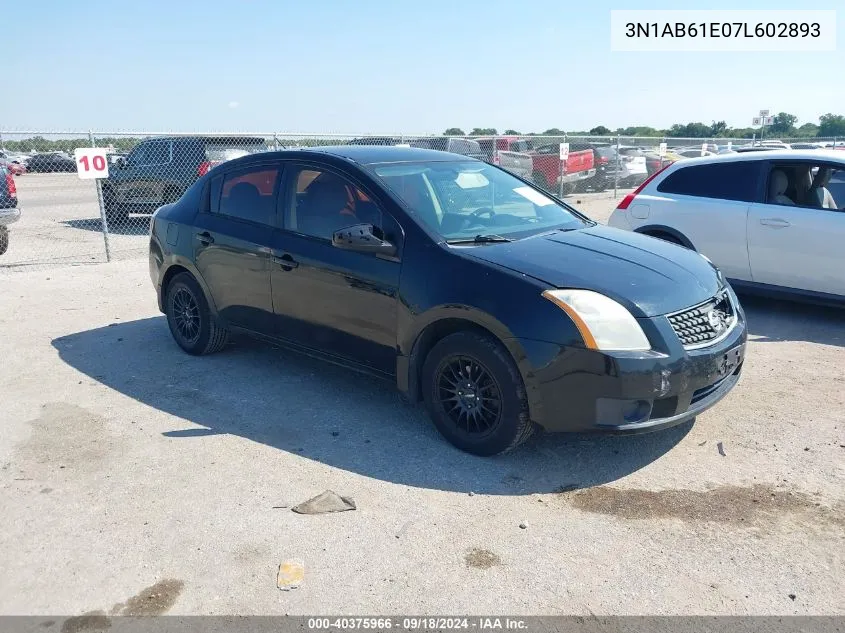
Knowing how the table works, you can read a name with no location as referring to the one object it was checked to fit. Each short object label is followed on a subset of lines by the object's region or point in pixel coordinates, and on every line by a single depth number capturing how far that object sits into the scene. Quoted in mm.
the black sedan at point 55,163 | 15079
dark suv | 13906
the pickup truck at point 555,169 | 19422
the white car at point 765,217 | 6859
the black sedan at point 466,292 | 3830
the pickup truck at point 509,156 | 18742
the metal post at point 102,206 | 10250
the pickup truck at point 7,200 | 10422
